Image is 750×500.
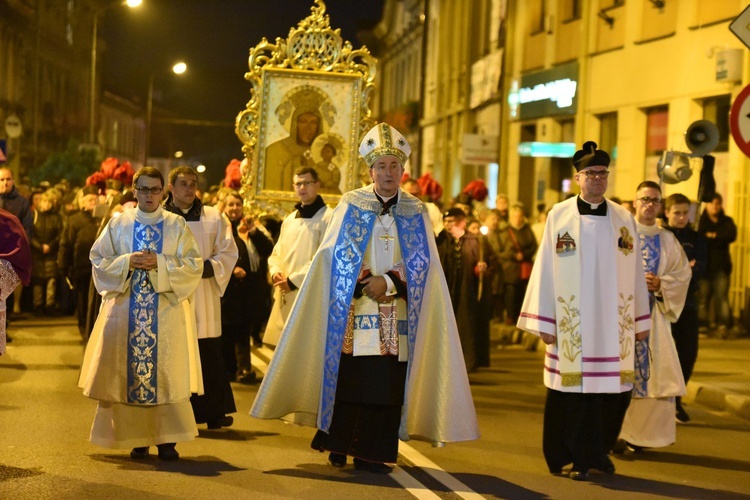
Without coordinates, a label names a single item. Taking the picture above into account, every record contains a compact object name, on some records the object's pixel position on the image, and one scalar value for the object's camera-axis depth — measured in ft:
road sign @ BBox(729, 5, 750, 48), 36.76
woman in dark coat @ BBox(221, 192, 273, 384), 41.86
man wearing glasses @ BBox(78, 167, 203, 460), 29.43
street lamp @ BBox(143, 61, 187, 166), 139.74
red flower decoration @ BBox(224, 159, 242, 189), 58.23
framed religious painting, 55.47
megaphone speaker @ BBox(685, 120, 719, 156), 49.62
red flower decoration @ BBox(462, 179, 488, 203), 65.92
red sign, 36.37
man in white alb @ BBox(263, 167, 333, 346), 38.96
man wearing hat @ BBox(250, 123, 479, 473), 28.81
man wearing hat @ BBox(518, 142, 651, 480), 29.17
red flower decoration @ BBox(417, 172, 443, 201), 59.52
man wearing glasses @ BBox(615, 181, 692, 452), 32.68
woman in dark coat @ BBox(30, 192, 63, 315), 67.26
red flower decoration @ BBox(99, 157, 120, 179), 62.64
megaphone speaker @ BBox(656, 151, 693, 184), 54.54
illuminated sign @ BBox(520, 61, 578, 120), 89.76
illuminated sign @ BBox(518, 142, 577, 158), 87.86
